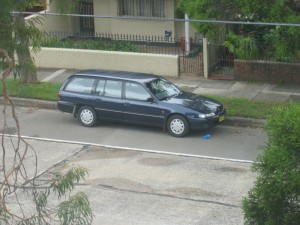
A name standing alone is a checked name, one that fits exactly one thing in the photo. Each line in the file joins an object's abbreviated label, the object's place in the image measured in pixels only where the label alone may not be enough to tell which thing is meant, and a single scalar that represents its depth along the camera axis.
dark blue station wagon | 18.42
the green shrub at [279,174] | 8.14
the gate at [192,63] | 24.44
